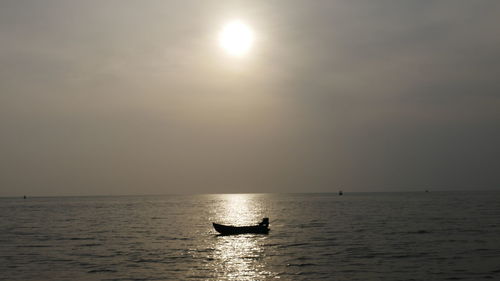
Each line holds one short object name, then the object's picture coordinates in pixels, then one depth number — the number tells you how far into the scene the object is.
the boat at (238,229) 69.38
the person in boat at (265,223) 71.53
